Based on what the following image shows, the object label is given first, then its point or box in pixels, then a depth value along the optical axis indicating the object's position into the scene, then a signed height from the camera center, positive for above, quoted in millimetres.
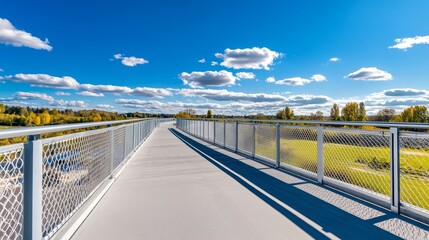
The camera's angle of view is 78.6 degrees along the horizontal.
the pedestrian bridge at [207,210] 2521 -1143
